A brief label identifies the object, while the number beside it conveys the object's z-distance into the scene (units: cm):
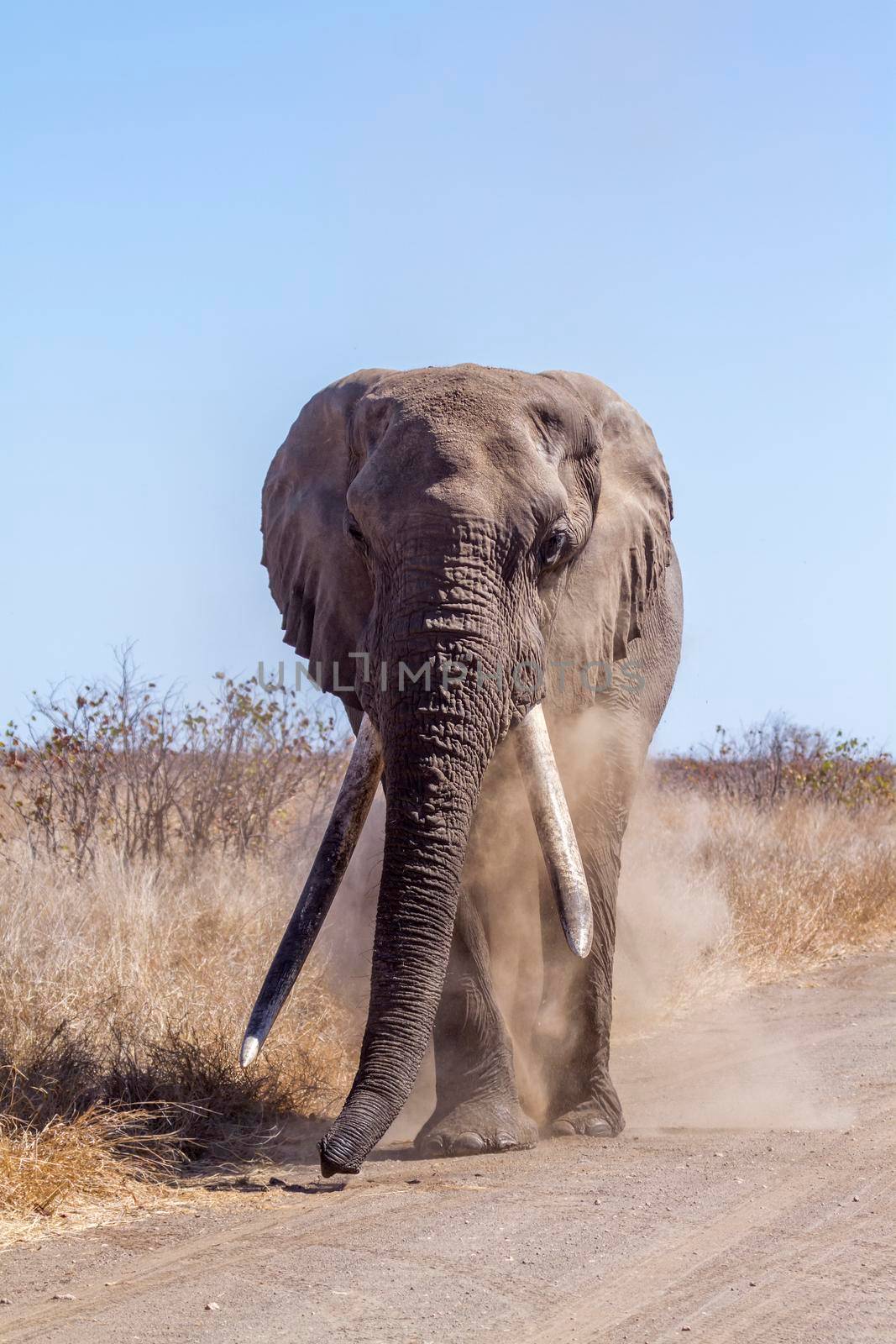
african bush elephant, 1081
